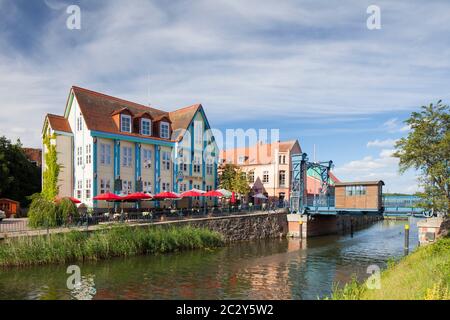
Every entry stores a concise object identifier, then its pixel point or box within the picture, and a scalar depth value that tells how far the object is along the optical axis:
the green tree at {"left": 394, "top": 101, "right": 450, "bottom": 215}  24.03
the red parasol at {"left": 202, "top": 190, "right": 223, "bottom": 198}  33.22
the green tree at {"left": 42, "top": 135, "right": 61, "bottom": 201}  30.88
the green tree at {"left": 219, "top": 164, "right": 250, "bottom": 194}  44.06
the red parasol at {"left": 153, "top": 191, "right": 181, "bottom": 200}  30.42
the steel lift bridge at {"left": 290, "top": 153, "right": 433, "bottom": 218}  33.88
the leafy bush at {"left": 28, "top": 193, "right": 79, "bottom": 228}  22.66
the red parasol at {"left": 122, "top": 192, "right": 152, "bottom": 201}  27.44
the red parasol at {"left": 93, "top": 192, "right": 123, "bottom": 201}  26.89
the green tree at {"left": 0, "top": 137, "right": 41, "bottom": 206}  35.59
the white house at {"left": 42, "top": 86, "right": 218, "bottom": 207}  31.98
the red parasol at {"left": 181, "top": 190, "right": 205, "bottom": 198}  31.89
